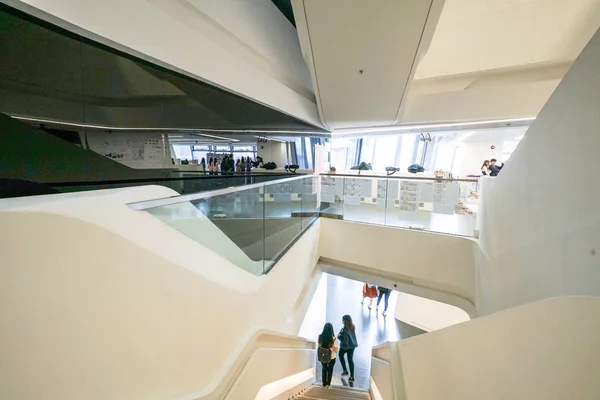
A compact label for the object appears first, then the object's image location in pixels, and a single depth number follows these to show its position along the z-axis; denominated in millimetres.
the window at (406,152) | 12016
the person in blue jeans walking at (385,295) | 9133
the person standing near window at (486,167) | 7640
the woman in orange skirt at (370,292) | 9227
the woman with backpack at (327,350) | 5141
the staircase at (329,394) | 3833
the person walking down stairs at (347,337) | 5680
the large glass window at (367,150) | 12433
